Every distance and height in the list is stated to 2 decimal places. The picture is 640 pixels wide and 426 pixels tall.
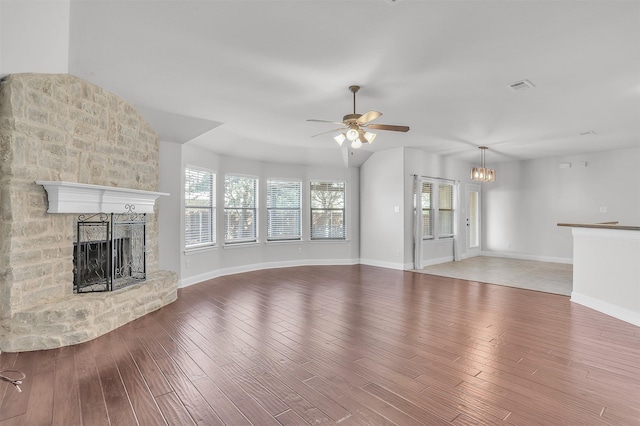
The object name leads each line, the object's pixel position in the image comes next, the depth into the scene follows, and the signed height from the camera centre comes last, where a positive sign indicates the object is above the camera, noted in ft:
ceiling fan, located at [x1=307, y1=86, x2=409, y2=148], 11.82 +3.41
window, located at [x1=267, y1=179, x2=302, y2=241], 23.97 +0.44
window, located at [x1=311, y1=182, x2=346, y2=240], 25.52 +0.37
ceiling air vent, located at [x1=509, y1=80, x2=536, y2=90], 11.49 +4.77
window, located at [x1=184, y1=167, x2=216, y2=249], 18.53 +0.47
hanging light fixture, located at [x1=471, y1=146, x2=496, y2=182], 23.80 +3.03
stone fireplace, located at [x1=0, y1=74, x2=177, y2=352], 9.74 +0.39
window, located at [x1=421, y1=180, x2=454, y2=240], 25.02 +0.36
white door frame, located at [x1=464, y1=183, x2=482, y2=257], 29.30 -0.67
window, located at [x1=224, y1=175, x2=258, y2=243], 21.57 +0.42
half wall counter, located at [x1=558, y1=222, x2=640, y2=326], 12.27 -2.35
